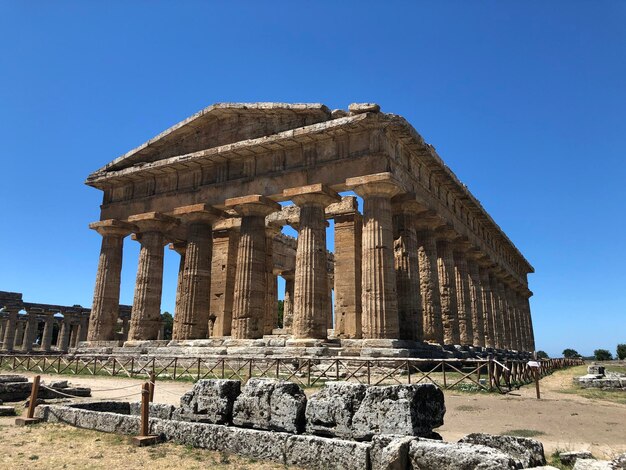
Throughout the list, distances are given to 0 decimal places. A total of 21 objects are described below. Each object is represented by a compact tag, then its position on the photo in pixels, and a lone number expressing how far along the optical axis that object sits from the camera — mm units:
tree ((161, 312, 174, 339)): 71912
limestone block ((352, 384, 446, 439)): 5949
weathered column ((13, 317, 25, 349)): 52422
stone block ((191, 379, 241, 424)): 7422
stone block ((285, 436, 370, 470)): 5609
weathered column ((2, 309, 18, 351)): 50444
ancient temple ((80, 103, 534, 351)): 20234
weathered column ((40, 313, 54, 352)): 53506
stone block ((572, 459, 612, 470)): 4727
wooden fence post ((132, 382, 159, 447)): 7168
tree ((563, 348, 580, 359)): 90006
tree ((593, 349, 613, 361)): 82544
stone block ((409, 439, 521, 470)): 4660
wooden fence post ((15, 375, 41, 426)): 8669
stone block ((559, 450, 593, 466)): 5871
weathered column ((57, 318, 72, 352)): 54938
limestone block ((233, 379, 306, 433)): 6789
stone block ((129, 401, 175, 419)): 8391
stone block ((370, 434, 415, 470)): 5168
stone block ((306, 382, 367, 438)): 6418
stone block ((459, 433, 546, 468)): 5570
